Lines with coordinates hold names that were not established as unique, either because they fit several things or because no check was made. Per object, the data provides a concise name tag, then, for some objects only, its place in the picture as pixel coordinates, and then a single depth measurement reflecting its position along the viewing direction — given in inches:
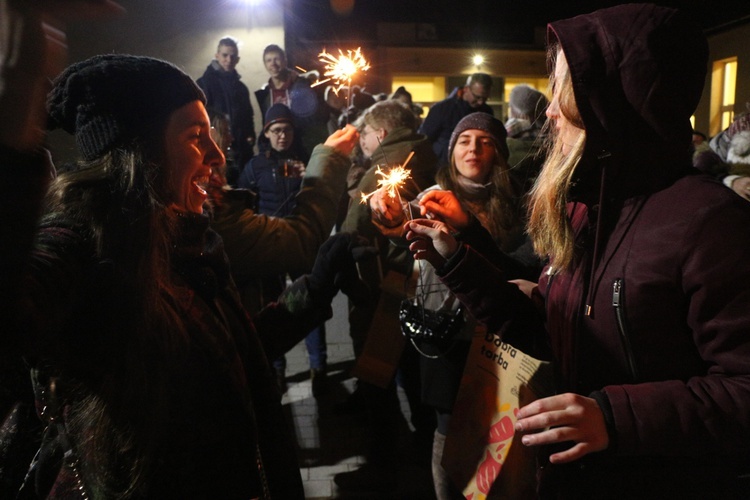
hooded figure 56.8
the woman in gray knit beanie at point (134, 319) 58.6
